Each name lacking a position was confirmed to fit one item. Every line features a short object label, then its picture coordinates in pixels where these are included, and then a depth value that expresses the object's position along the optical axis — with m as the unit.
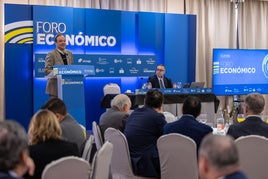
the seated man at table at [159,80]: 8.74
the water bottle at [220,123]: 4.78
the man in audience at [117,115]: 4.96
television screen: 10.68
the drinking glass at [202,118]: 5.33
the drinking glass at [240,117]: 5.45
